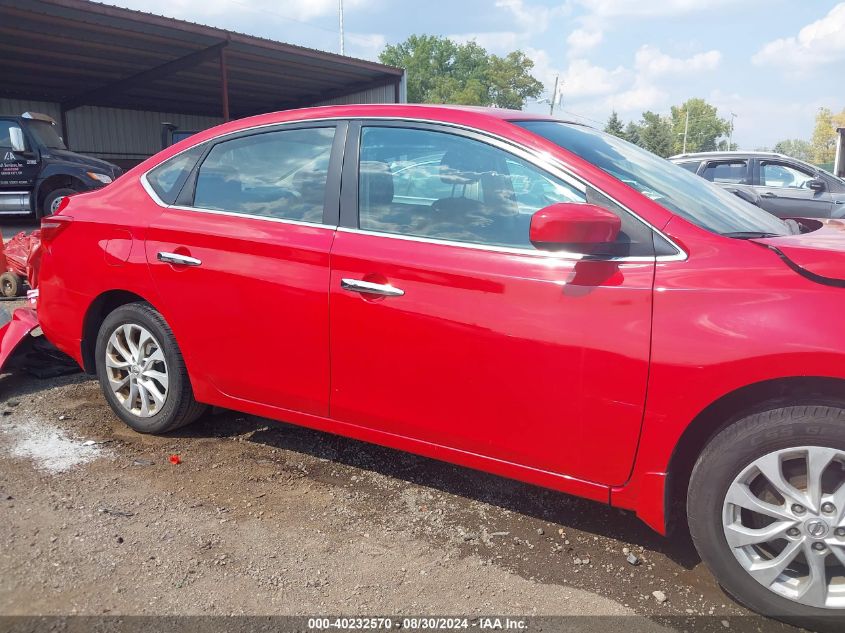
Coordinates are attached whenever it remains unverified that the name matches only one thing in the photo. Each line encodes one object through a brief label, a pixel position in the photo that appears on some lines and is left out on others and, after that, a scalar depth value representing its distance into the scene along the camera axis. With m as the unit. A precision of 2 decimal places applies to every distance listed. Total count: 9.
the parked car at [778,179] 9.88
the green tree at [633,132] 61.53
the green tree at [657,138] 63.60
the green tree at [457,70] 84.19
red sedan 2.18
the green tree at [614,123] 58.72
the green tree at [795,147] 134.65
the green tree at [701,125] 125.81
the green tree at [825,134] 102.00
